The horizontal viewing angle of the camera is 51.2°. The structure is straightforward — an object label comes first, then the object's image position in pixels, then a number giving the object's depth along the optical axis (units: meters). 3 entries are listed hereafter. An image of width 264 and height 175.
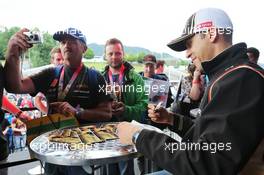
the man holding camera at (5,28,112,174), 2.15
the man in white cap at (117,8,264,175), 0.99
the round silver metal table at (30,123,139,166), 1.42
